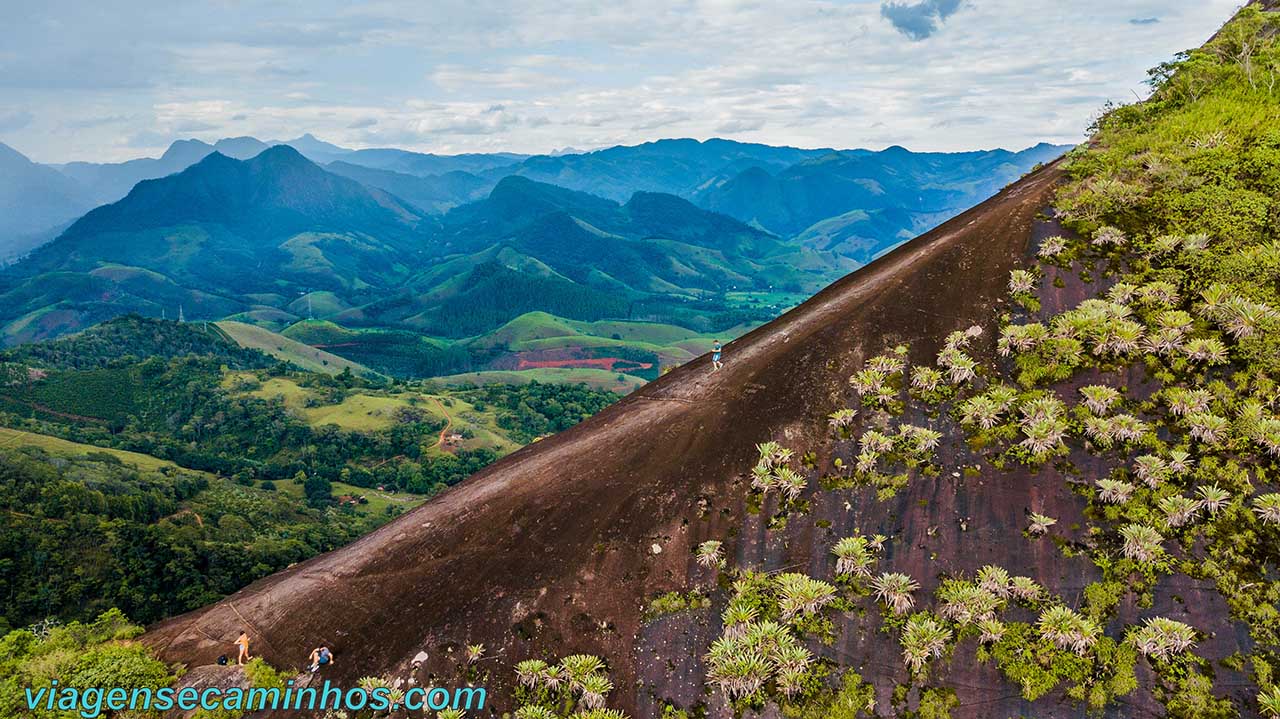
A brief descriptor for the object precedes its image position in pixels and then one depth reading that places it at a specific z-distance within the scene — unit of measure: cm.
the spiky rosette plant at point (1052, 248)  2312
